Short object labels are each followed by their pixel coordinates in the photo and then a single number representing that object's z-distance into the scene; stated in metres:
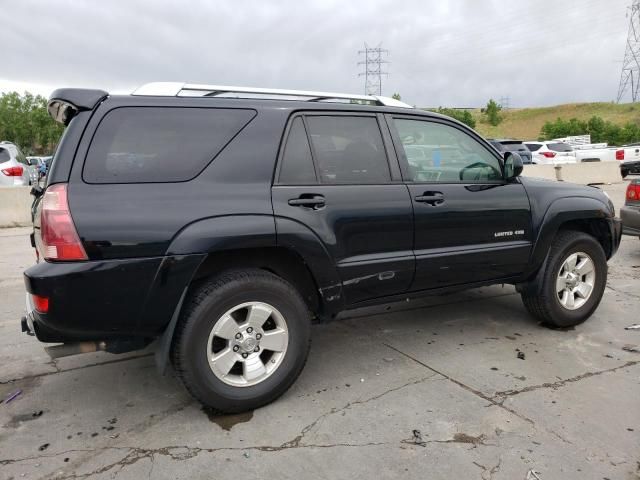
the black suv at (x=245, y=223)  2.69
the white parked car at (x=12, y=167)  11.57
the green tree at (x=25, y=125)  56.78
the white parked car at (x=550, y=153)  23.32
